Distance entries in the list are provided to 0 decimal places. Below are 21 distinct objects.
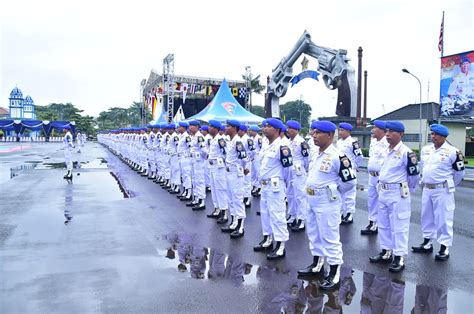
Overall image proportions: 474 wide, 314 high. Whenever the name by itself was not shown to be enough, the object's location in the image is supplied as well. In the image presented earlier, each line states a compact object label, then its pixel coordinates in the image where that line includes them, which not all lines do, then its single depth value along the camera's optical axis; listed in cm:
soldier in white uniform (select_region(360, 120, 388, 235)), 691
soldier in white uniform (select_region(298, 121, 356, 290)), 469
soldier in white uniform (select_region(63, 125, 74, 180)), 1490
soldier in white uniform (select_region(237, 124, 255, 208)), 899
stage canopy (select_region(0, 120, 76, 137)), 5934
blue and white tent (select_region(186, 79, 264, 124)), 2189
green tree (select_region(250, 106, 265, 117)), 8969
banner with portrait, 2247
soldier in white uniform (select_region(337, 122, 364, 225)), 808
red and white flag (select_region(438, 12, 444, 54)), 2378
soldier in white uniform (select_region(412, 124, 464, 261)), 577
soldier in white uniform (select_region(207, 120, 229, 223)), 774
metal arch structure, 2527
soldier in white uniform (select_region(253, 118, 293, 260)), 567
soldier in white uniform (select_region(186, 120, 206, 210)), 958
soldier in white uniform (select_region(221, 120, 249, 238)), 702
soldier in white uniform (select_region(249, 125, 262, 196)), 1088
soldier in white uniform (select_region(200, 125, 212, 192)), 1003
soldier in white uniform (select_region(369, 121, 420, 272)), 522
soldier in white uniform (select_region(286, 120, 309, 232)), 770
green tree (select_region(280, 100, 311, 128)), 8694
